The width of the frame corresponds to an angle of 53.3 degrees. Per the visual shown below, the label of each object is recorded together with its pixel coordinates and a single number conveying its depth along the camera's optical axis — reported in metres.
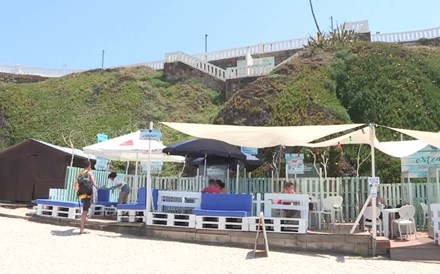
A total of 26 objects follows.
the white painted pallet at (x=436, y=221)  9.30
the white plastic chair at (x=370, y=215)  9.96
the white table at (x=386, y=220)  10.07
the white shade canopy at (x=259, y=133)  9.88
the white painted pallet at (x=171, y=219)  10.08
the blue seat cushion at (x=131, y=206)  10.81
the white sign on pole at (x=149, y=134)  10.63
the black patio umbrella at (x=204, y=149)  11.27
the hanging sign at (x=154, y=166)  16.77
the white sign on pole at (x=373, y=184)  8.93
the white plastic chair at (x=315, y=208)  11.16
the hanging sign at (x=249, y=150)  14.66
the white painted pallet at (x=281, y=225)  9.31
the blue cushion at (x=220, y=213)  9.64
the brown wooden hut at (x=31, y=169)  16.98
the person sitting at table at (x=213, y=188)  10.63
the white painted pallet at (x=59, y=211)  11.66
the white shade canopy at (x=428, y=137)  9.38
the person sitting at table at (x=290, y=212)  9.88
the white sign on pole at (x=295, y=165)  12.42
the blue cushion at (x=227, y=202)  9.87
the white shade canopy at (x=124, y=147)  11.95
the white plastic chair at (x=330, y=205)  11.05
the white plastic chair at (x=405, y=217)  9.94
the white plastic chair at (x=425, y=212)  11.48
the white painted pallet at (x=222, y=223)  9.59
